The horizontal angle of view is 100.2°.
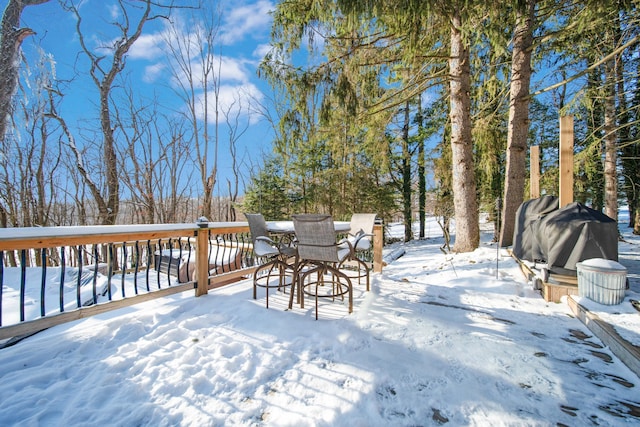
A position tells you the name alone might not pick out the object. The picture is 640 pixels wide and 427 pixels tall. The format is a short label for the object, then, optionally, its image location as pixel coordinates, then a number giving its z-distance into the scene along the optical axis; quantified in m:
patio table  3.70
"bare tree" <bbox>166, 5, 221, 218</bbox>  9.86
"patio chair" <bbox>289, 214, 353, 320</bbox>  2.53
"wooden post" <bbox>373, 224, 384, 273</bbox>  4.34
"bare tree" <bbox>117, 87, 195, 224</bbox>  9.54
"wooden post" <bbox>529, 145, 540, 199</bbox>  5.18
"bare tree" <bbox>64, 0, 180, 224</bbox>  7.66
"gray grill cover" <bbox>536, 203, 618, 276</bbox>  2.81
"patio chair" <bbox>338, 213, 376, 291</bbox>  2.98
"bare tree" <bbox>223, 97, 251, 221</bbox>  12.23
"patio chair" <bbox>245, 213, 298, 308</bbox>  3.12
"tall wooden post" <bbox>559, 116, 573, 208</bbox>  4.03
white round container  2.35
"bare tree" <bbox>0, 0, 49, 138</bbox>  4.80
